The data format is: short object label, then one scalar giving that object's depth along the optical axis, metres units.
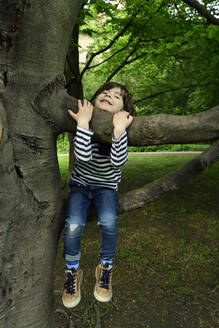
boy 2.08
